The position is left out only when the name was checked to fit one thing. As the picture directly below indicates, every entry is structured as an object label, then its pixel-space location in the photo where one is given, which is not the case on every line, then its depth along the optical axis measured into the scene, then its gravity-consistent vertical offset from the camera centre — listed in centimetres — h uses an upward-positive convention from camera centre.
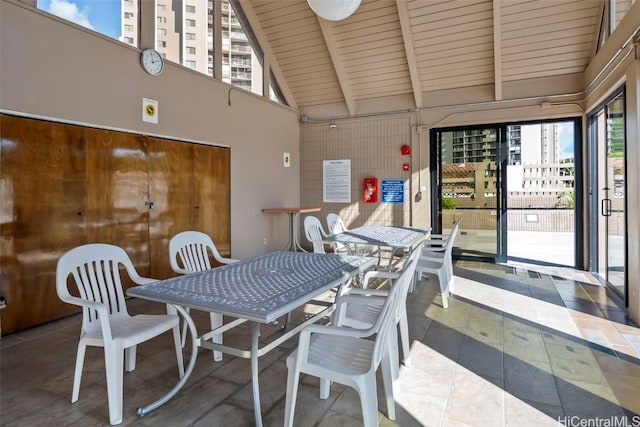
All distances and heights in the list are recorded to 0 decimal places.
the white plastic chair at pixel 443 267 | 381 -59
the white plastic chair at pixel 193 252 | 279 -32
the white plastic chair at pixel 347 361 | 157 -71
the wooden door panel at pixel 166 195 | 446 +26
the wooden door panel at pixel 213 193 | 514 +32
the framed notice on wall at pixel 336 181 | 727 +70
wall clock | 423 +189
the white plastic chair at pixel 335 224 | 485 -14
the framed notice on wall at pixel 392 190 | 680 +46
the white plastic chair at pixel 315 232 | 444 -24
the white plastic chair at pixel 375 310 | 182 -64
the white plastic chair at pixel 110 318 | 191 -67
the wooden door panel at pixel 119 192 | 380 +26
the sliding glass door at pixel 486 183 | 608 +55
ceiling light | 334 +201
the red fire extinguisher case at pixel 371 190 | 699 +48
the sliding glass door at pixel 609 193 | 389 +26
